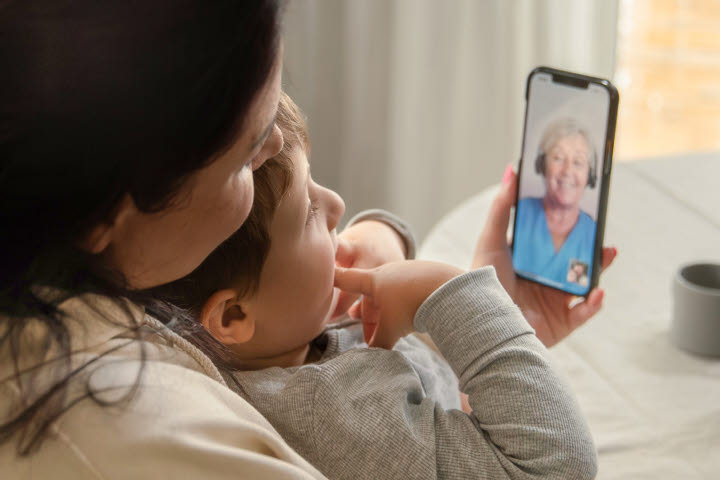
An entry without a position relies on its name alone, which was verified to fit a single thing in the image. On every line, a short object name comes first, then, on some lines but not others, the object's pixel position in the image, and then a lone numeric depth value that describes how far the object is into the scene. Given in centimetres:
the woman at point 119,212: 44
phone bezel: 85
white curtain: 193
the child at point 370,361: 68
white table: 83
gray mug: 93
